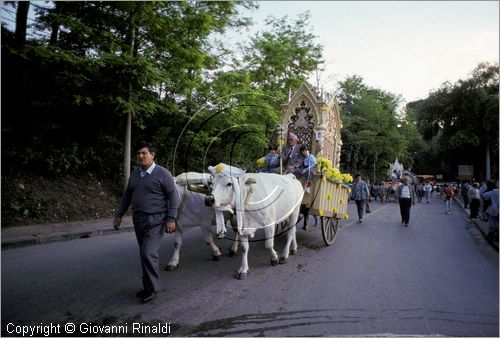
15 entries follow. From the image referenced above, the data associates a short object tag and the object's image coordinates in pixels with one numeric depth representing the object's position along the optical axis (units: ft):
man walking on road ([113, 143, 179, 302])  12.98
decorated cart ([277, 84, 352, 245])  21.66
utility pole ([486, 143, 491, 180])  85.78
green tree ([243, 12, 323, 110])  50.29
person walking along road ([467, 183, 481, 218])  47.93
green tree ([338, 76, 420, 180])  113.09
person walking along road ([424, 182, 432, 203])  87.66
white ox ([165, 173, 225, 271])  17.92
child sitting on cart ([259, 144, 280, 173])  23.56
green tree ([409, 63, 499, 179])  82.43
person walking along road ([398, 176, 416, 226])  38.96
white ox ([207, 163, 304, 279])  15.52
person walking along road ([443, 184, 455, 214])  60.44
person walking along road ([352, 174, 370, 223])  41.73
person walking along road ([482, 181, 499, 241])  29.52
